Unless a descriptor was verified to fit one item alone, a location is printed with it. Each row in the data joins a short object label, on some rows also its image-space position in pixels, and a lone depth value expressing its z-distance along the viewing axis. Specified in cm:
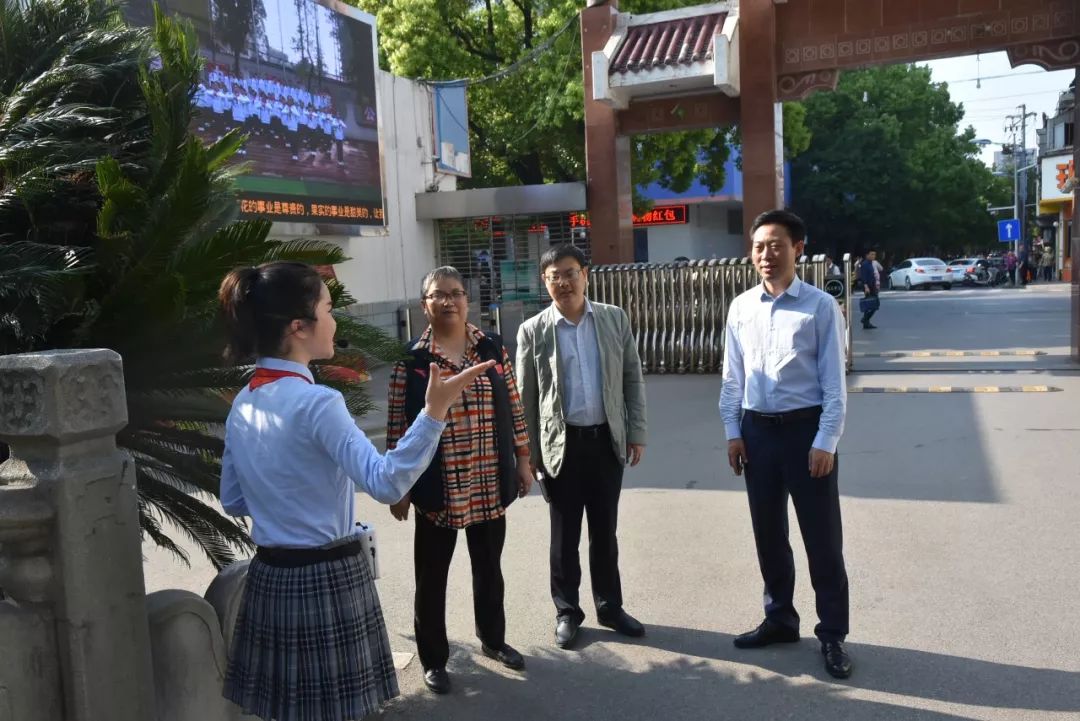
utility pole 4396
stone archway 1194
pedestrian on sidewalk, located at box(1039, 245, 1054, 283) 3856
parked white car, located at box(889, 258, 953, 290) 3666
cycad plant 300
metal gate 1332
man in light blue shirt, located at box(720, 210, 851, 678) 392
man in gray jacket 438
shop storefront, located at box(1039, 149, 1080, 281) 3819
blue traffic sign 3850
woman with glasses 381
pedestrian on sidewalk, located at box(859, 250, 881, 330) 1948
